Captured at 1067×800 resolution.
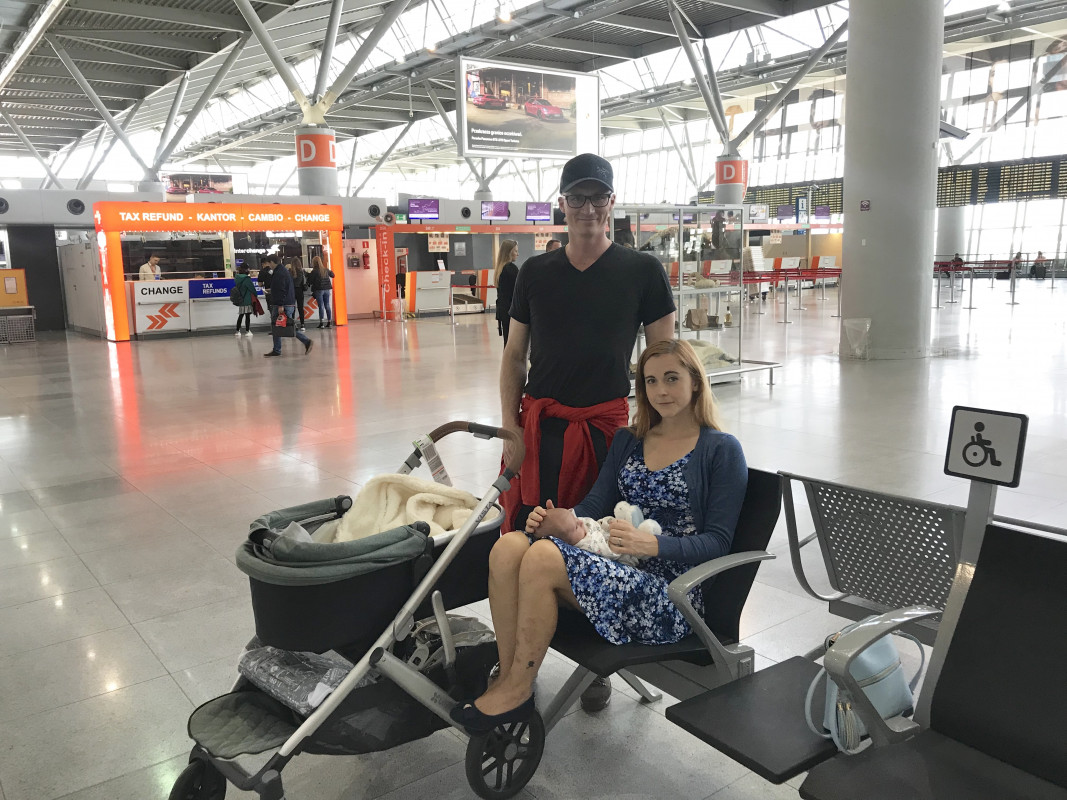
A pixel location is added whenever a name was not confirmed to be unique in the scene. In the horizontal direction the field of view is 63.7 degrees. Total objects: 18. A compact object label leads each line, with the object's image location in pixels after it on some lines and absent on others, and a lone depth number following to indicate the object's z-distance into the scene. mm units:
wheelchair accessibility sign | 1680
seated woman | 2178
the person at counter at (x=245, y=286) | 16312
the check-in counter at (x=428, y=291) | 21906
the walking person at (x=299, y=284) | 16022
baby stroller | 2111
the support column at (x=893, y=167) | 10438
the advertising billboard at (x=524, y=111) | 14930
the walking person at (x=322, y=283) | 17953
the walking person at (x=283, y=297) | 14109
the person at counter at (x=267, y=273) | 15105
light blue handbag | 1795
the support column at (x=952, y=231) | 33309
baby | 2281
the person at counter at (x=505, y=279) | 8625
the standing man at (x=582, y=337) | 2643
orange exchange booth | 16766
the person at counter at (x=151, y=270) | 17219
